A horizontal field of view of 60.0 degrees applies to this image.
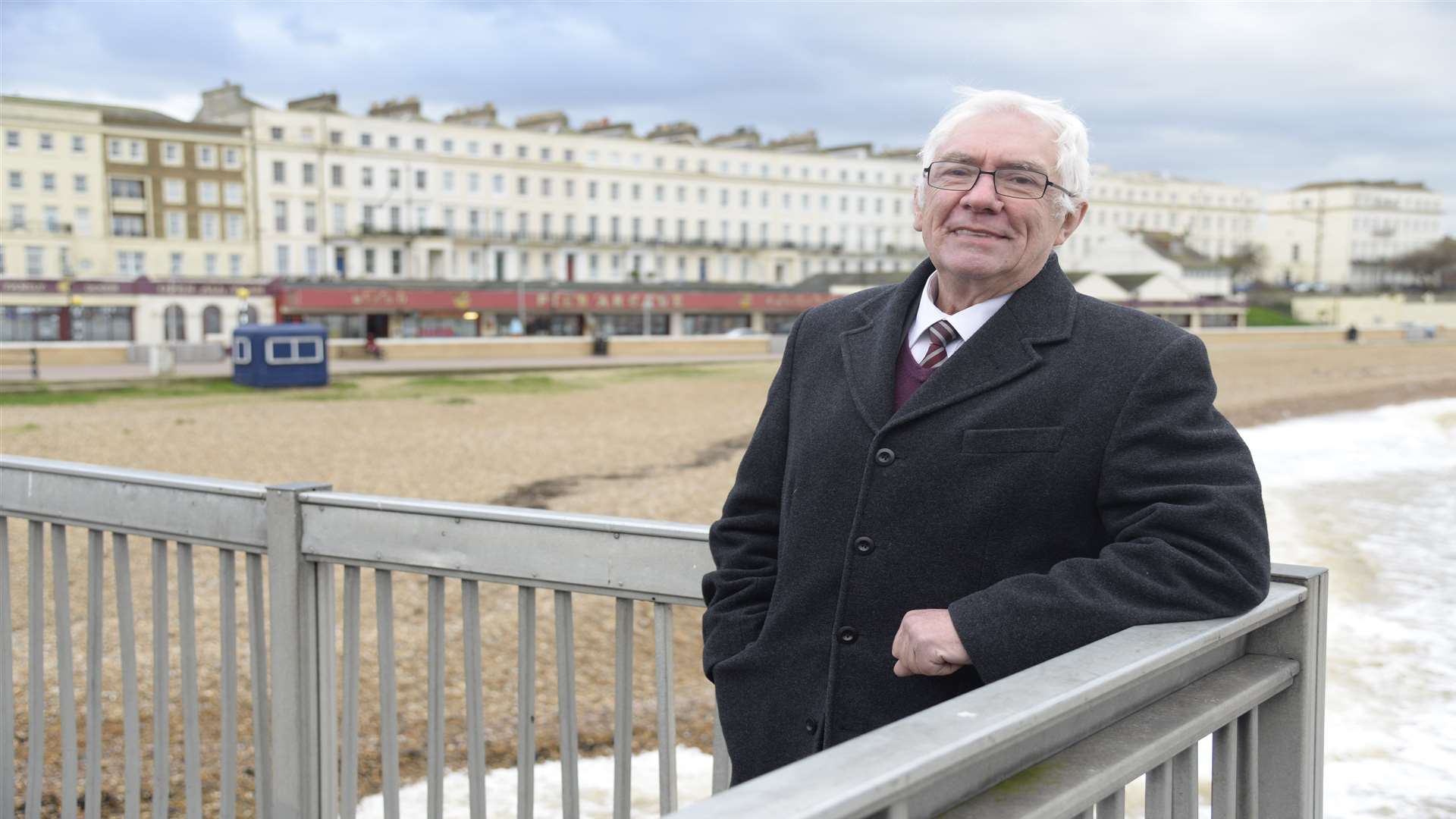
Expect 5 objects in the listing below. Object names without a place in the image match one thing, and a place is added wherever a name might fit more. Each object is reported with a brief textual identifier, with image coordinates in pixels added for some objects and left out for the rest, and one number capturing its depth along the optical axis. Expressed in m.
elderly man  1.66
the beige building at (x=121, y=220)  55.53
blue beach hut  25.89
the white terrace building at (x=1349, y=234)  123.19
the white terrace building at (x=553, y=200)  65.25
